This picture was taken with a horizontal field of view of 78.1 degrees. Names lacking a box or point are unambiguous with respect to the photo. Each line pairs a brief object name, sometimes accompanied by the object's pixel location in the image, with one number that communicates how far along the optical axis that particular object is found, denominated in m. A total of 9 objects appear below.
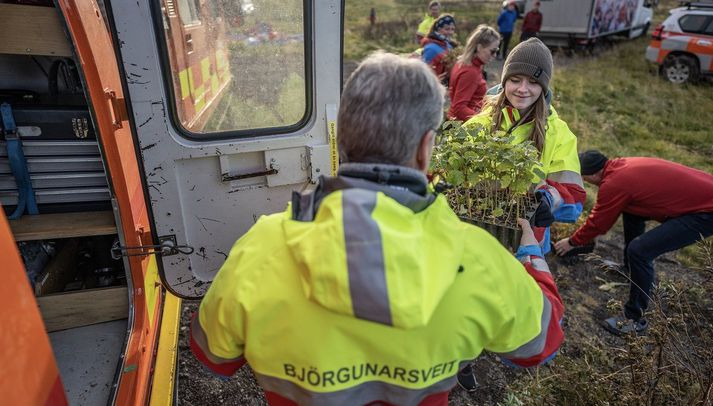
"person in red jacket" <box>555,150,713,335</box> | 3.34
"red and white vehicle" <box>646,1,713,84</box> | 10.80
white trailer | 14.92
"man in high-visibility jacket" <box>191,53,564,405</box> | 1.02
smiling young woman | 2.38
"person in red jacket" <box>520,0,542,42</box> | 13.19
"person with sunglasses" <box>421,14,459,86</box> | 6.27
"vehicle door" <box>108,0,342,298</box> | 2.08
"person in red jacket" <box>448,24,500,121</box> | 4.48
